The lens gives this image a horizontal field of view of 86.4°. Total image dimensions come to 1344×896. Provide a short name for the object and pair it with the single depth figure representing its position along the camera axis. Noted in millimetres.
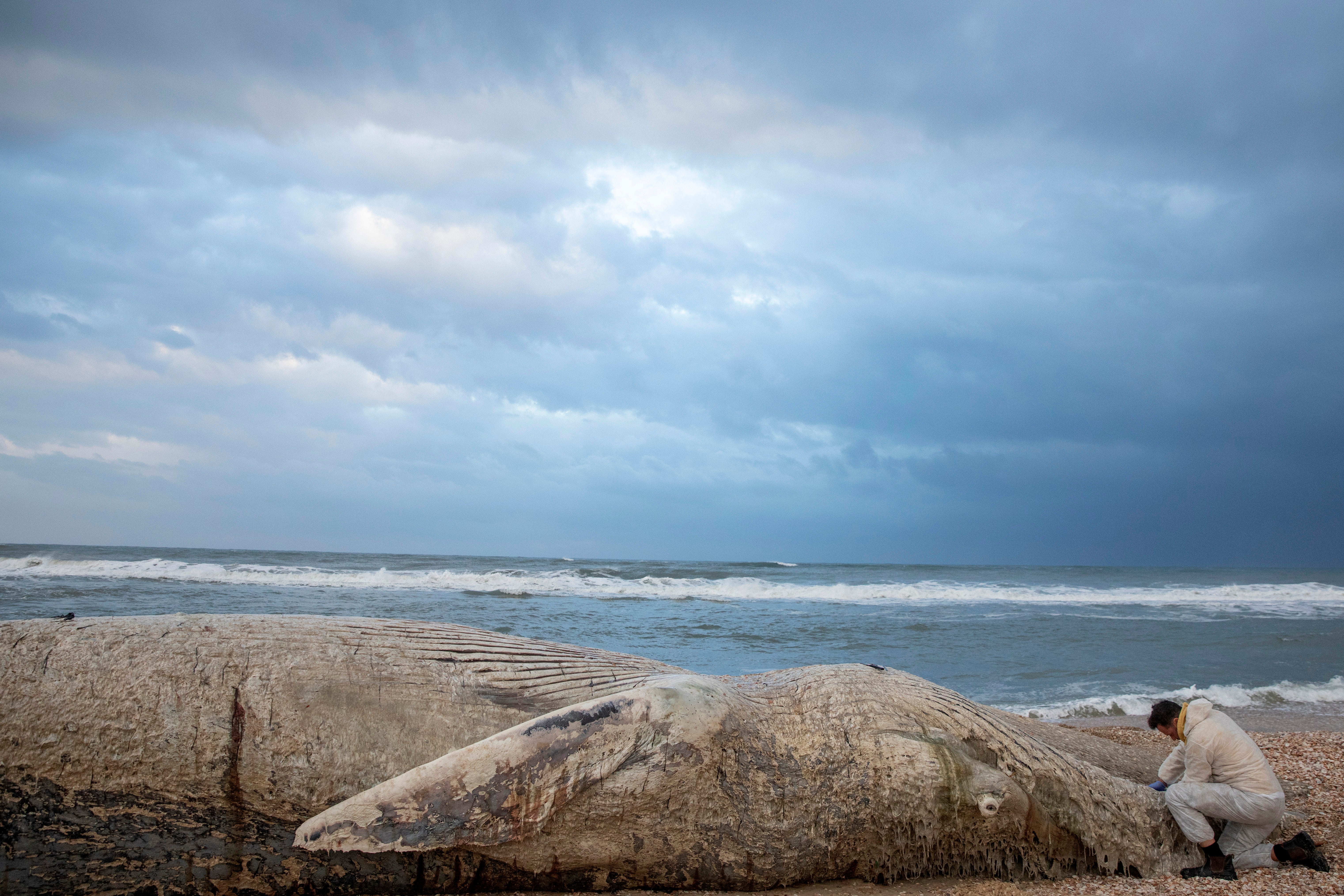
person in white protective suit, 4117
